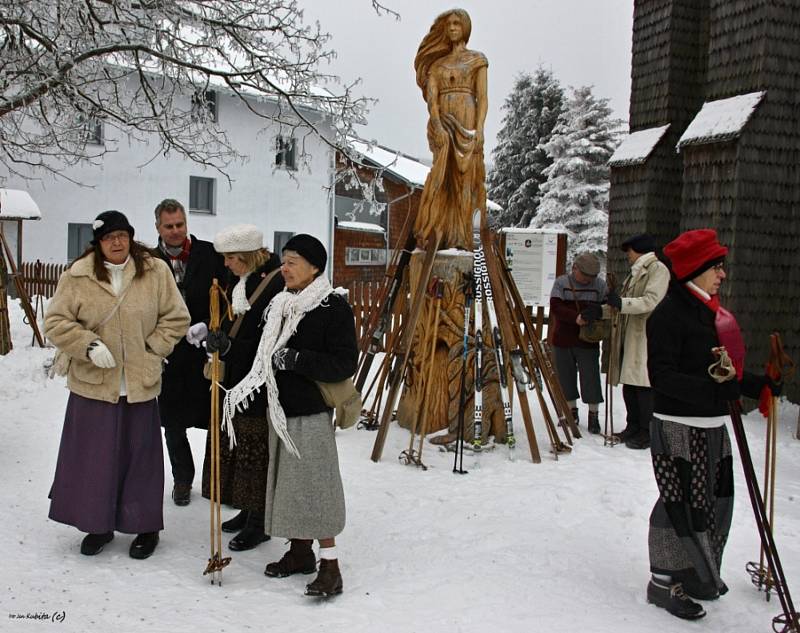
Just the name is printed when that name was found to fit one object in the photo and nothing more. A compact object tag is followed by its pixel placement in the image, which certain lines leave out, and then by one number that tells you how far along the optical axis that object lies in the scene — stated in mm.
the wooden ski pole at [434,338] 6038
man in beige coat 6238
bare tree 6500
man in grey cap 6781
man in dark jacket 4547
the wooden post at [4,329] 8232
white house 19188
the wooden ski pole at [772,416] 3334
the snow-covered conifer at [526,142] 29500
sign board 10914
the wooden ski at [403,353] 5898
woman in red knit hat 3398
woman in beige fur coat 3850
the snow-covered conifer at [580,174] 27031
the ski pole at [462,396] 5657
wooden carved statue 6410
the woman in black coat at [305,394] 3490
